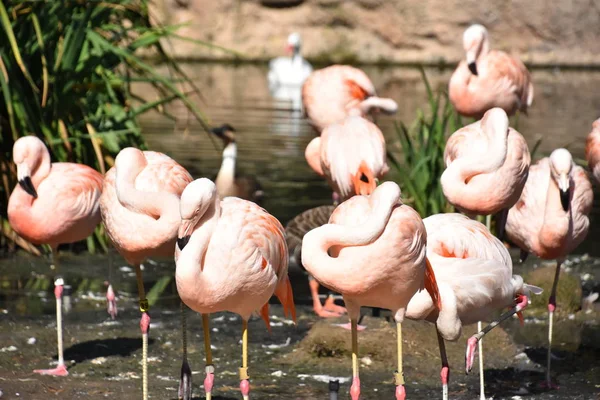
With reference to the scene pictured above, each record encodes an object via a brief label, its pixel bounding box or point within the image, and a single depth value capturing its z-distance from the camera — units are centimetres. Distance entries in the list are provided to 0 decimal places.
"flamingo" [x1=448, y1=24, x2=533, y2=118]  1623
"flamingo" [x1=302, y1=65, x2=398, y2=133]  1625
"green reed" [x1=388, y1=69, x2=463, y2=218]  1552
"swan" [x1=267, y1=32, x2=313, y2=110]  4137
